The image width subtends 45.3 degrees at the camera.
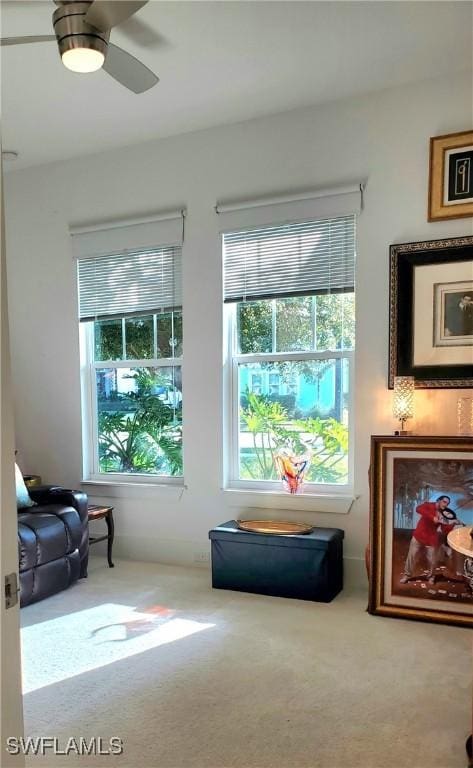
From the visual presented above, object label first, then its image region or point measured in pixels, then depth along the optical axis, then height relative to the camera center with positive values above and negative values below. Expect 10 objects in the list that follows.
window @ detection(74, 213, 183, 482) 4.16 -0.01
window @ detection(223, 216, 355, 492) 3.63 +0.08
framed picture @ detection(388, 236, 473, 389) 3.21 +0.26
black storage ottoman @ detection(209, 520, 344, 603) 3.26 -1.20
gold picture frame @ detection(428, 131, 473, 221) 3.18 +1.03
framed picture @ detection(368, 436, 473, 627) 2.98 -0.90
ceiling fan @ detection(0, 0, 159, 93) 2.00 +1.24
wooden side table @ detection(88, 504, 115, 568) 3.98 -1.15
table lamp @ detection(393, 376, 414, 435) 3.19 -0.22
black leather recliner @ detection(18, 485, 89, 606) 3.29 -1.10
